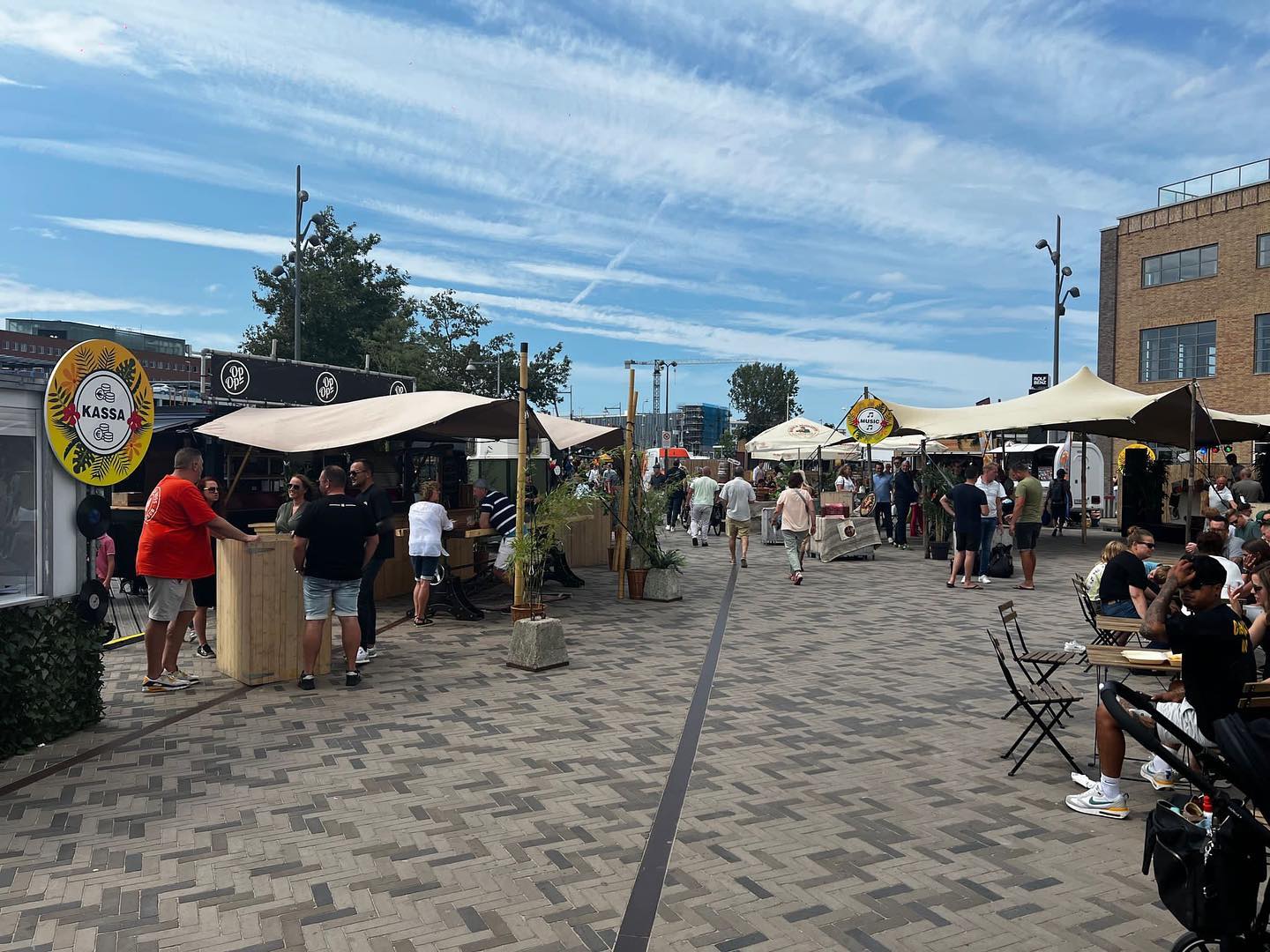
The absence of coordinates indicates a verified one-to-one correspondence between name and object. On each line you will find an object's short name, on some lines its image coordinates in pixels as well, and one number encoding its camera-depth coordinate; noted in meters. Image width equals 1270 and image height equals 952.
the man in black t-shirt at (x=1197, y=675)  4.17
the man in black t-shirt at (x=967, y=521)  13.26
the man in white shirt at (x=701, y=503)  17.91
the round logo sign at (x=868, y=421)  18.12
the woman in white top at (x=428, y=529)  9.24
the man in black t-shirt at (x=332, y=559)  6.98
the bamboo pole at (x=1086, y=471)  19.34
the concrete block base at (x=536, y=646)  7.75
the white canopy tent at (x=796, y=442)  23.98
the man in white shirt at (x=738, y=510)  15.53
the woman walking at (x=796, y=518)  13.98
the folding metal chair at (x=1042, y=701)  5.30
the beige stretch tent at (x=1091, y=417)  16.12
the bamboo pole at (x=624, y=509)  11.60
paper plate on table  5.02
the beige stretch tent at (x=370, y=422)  9.76
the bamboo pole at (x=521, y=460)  8.30
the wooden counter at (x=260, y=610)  7.10
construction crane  86.28
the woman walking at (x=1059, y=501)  22.61
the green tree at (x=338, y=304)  34.69
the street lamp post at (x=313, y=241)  35.78
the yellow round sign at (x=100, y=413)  5.61
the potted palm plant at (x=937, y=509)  17.14
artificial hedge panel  5.32
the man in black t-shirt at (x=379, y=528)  7.83
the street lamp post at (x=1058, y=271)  24.52
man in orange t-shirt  6.76
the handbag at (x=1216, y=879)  2.48
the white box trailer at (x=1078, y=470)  25.83
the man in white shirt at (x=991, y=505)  13.84
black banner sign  13.20
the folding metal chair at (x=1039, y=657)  6.14
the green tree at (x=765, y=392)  91.25
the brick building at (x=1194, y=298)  29.98
